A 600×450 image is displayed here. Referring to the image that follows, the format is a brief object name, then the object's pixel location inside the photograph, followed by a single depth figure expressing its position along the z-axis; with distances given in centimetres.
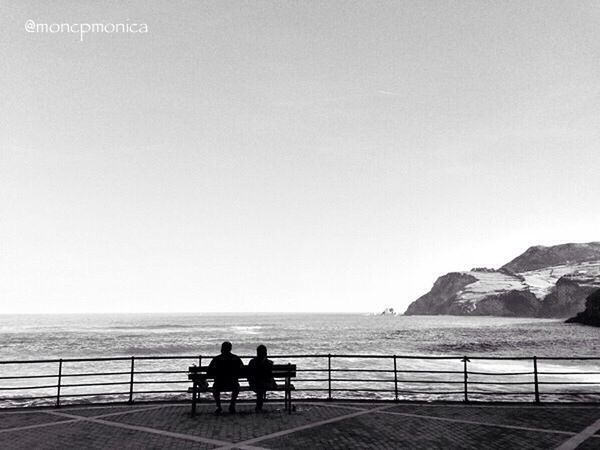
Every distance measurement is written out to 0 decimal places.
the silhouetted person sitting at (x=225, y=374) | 1009
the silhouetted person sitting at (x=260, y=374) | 1021
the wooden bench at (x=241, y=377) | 1004
